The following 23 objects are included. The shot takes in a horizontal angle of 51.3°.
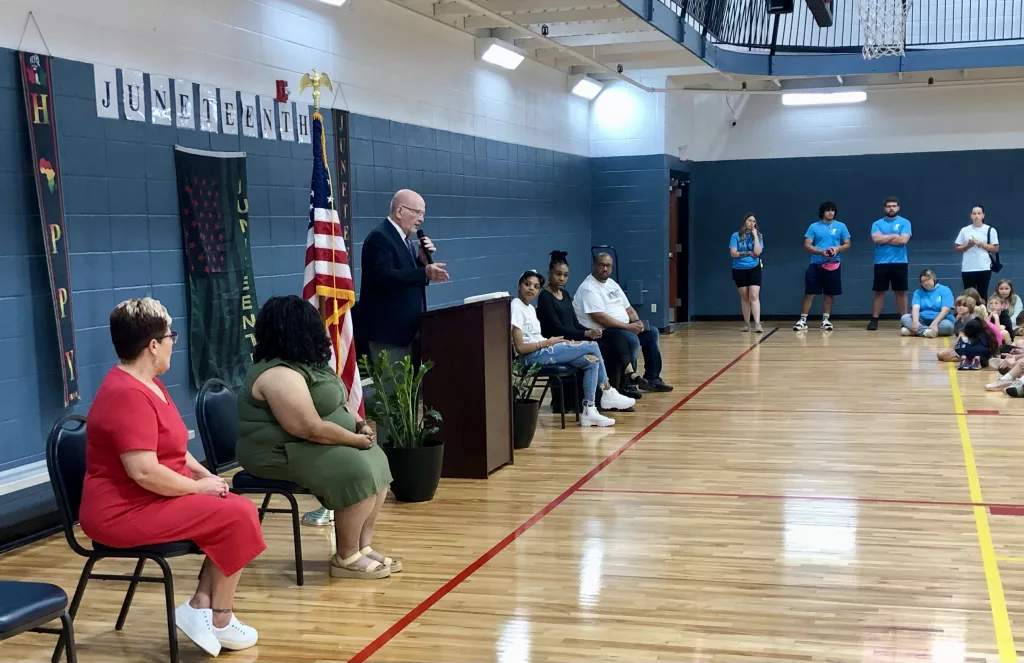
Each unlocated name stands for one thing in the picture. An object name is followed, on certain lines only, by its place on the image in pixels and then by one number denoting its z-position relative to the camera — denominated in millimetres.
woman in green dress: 3965
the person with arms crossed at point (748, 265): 13055
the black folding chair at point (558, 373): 7262
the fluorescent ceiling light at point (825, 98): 14250
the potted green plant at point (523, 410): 6617
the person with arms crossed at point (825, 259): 13375
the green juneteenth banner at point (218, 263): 5969
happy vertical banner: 4910
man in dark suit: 5617
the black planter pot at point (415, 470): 5301
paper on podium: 5754
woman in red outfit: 3143
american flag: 5066
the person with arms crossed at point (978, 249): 12672
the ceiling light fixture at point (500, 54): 9828
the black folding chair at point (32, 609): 2604
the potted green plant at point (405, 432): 5270
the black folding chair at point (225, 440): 4109
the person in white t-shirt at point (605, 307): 7902
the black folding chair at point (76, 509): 3252
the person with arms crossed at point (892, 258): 13250
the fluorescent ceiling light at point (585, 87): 12445
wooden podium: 5719
